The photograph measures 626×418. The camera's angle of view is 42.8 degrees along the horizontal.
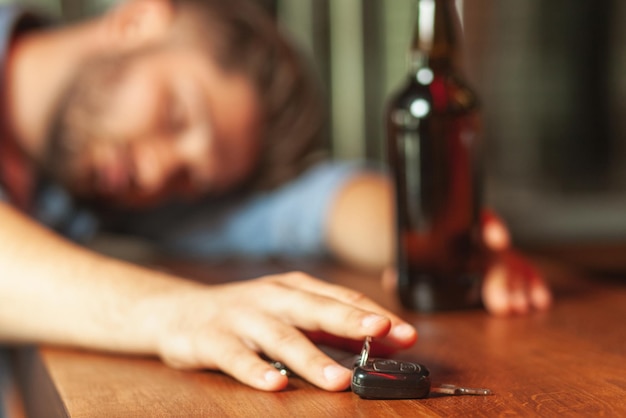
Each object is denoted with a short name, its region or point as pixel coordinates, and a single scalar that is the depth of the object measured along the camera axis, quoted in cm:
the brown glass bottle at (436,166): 85
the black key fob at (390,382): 55
